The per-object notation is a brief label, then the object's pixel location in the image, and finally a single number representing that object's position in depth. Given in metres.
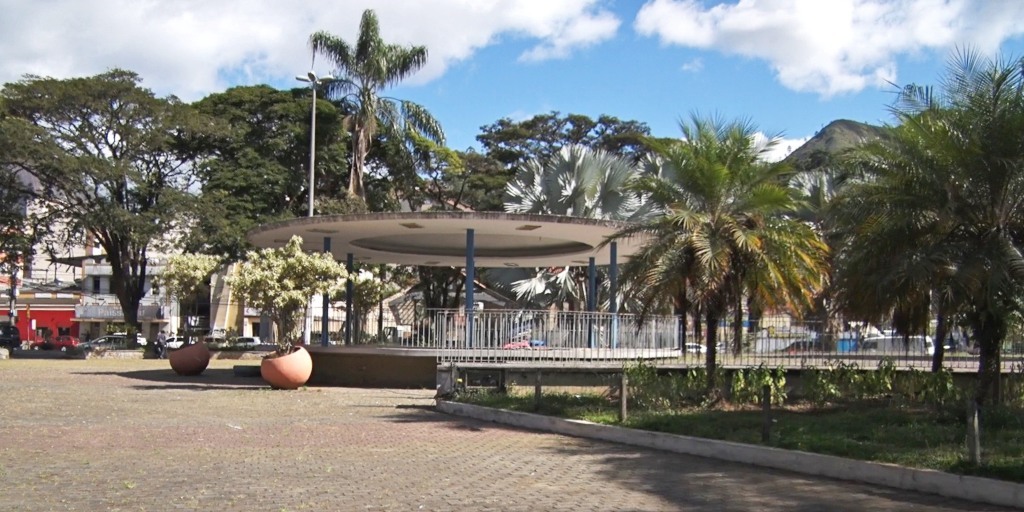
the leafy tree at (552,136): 50.72
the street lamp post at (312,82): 33.84
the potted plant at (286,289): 20.97
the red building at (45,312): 72.88
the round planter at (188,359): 26.36
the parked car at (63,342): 55.89
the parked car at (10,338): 47.78
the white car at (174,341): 52.62
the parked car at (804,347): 19.78
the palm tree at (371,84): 39.78
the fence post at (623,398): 13.62
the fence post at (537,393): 15.18
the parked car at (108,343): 41.56
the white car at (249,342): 44.36
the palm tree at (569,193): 31.94
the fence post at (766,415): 11.45
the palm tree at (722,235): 15.10
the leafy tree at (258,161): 38.75
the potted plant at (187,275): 29.41
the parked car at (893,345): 19.59
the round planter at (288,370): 20.92
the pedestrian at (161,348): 39.40
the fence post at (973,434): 9.23
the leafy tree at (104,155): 36.44
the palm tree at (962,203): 12.10
